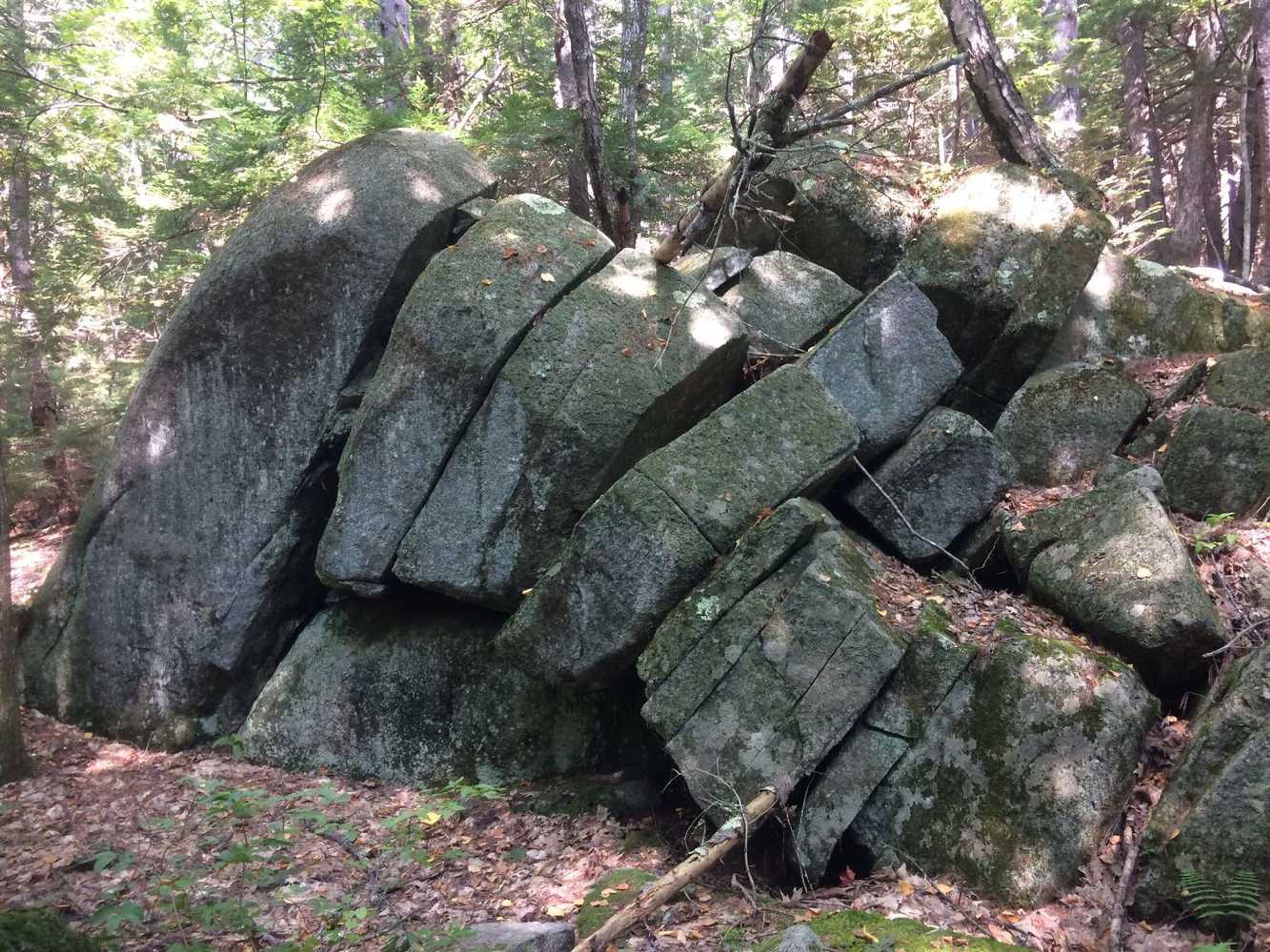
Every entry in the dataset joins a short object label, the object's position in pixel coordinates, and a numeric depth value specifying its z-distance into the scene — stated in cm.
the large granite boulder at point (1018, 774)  487
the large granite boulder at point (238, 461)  823
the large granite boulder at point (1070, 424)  751
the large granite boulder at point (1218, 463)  658
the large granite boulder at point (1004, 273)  819
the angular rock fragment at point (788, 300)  827
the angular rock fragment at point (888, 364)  704
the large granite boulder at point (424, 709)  717
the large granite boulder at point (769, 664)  545
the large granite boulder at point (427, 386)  727
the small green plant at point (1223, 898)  409
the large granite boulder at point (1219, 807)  427
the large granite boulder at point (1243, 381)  696
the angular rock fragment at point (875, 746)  529
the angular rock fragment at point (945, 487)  678
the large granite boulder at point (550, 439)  694
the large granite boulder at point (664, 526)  608
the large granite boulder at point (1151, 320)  849
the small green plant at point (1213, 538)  607
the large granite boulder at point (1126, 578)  540
